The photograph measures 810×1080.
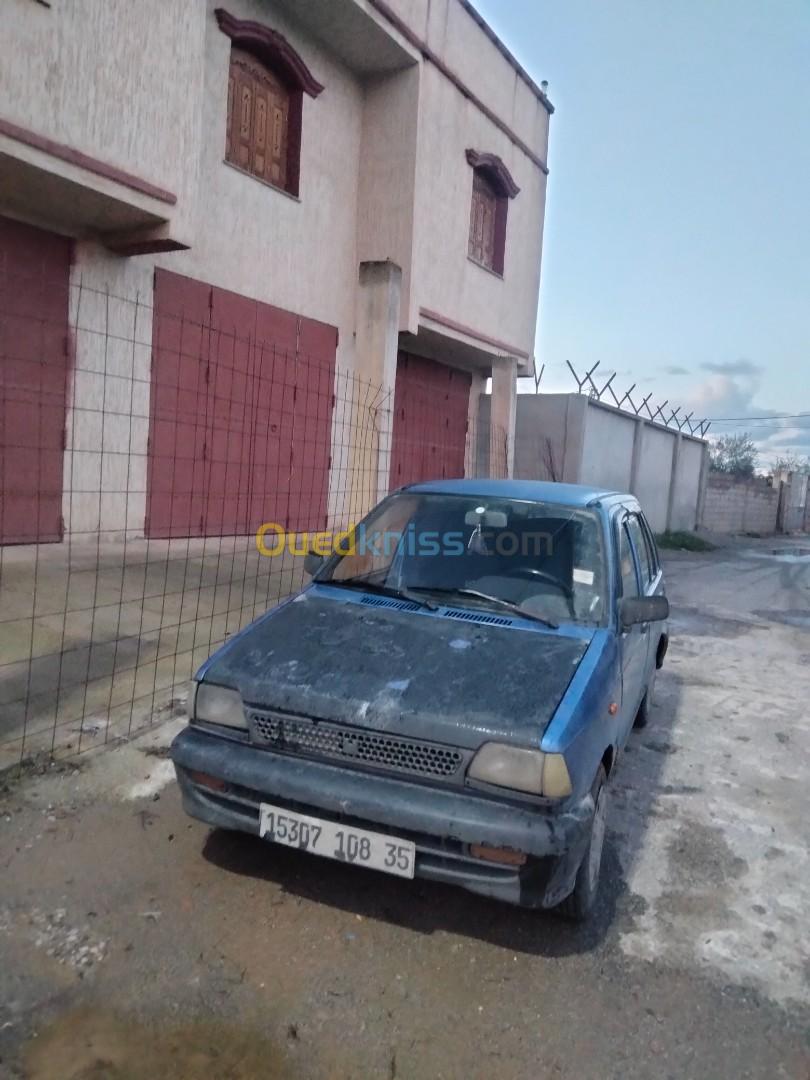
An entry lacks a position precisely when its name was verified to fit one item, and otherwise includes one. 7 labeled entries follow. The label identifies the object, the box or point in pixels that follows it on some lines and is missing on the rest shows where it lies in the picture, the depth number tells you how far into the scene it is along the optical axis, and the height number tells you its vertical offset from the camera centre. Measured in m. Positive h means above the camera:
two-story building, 6.57 +2.60
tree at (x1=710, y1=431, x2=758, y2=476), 50.80 +4.02
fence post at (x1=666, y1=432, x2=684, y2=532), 21.83 +0.91
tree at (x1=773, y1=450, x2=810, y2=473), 33.11 +2.34
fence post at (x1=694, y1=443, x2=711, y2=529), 24.31 +0.62
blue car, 2.47 -0.81
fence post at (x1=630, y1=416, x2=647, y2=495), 19.00 +1.28
